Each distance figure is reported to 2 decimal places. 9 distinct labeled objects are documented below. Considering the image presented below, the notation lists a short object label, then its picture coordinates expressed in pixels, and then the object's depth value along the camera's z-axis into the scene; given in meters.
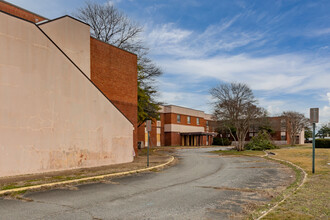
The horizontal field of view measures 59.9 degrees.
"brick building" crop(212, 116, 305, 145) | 62.27
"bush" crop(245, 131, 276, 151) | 38.00
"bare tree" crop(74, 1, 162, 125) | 31.90
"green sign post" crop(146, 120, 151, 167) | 15.94
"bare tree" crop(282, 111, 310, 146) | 57.17
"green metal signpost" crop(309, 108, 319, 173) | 13.41
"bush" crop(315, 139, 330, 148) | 46.19
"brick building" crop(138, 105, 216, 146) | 56.38
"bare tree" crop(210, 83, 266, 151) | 33.91
